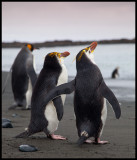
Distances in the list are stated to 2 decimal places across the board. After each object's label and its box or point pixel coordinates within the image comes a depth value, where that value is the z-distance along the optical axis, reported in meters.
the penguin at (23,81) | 14.68
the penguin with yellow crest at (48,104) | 8.75
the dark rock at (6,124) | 9.85
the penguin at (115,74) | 31.54
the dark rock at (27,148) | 7.28
